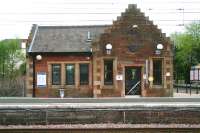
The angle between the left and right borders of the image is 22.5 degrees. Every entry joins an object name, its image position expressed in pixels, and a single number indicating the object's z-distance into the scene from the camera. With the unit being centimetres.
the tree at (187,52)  6638
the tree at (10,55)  7848
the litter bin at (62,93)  3369
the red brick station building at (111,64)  3344
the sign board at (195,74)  4034
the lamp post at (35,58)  3419
